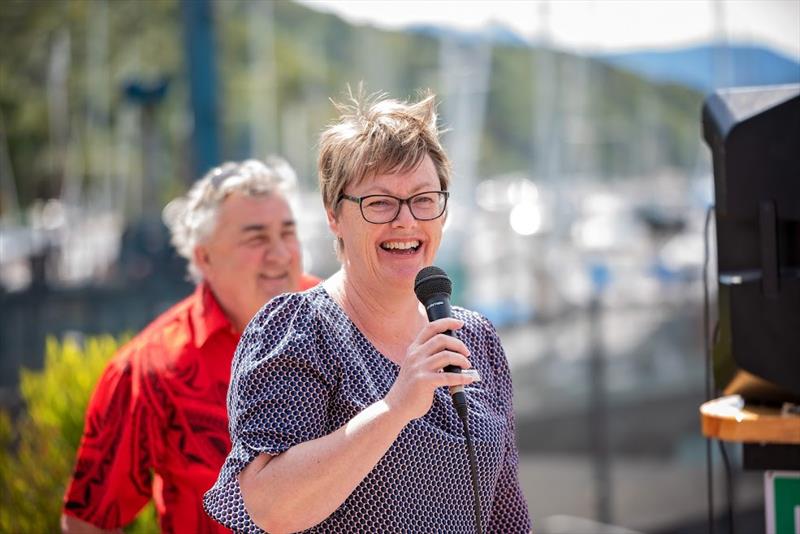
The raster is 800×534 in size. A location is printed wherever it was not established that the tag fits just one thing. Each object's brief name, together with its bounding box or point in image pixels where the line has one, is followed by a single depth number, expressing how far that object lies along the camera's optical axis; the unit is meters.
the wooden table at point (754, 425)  5.89
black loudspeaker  5.79
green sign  6.16
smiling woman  4.02
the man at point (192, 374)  6.41
